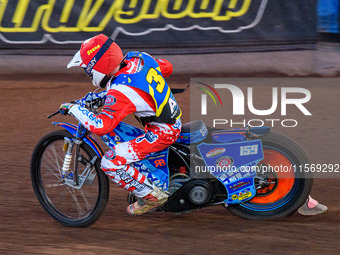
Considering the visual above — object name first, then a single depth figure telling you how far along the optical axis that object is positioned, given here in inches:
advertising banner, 824.9
